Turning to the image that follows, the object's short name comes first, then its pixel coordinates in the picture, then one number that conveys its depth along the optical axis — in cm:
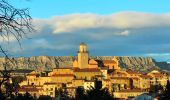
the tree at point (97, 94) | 11198
